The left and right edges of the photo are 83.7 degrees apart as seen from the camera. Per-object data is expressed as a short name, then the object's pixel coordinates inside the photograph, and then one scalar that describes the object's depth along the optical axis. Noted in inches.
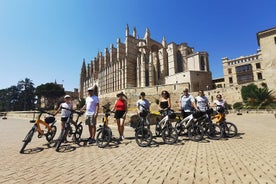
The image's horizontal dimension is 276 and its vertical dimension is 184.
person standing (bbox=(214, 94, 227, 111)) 263.4
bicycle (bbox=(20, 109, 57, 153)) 205.3
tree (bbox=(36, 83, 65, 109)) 2475.4
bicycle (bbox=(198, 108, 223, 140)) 241.6
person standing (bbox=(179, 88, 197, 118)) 253.9
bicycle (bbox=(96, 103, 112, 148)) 205.6
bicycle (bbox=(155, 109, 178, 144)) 214.9
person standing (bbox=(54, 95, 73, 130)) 228.7
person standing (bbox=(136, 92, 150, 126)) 232.7
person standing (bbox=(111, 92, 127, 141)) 238.8
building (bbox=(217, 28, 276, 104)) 1012.5
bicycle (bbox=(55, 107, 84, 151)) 201.2
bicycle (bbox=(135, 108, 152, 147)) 205.8
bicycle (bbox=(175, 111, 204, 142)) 230.1
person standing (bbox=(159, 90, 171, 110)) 239.3
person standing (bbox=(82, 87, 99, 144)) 226.8
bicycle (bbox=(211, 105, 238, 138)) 245.0
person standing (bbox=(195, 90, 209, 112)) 264.4
